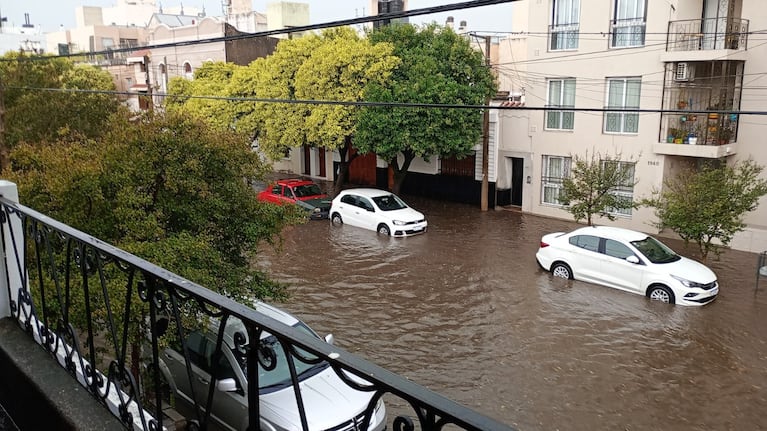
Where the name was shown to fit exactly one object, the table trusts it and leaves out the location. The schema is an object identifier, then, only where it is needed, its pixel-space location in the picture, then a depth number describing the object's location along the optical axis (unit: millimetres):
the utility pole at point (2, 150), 14412
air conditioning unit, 17969
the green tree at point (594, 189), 16875
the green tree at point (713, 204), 13984
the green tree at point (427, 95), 21047
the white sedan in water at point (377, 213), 19234
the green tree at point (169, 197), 7414
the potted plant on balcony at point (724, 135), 17828
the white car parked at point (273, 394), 6625
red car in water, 21984
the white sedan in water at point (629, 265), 12797
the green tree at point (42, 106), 17109
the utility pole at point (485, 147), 21961
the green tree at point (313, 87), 21938
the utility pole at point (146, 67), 27244
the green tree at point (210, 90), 26938
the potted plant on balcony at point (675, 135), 18284
